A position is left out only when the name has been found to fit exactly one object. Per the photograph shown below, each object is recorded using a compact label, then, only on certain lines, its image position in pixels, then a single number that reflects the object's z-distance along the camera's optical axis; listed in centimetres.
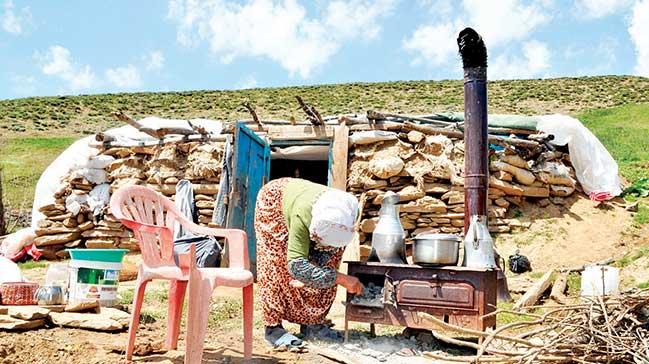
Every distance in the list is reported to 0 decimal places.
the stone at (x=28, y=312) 409
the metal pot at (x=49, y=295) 445
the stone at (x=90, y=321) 422
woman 359
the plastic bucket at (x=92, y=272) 446
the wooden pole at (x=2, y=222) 1074
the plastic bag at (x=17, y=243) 936
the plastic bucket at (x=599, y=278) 463
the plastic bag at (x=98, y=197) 912
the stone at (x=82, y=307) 442
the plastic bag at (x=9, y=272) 493
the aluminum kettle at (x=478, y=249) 407
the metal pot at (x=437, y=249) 403
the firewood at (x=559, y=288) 601
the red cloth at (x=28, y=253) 923
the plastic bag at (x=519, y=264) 738
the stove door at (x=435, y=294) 396
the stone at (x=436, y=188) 803
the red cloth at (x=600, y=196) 852
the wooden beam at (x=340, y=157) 812
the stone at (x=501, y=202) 820
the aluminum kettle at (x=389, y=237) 422
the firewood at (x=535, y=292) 600
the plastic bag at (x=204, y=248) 613
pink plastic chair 319
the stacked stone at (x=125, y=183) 855
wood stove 395
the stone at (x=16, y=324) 395
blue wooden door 753
